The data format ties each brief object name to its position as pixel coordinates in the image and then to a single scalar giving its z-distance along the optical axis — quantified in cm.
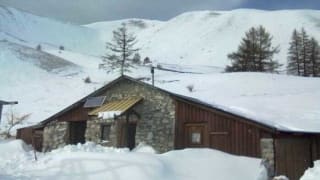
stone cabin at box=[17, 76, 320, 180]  1866
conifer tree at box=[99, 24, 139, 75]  5803
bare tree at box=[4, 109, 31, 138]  3544
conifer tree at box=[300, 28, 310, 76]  5684
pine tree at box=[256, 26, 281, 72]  5594
